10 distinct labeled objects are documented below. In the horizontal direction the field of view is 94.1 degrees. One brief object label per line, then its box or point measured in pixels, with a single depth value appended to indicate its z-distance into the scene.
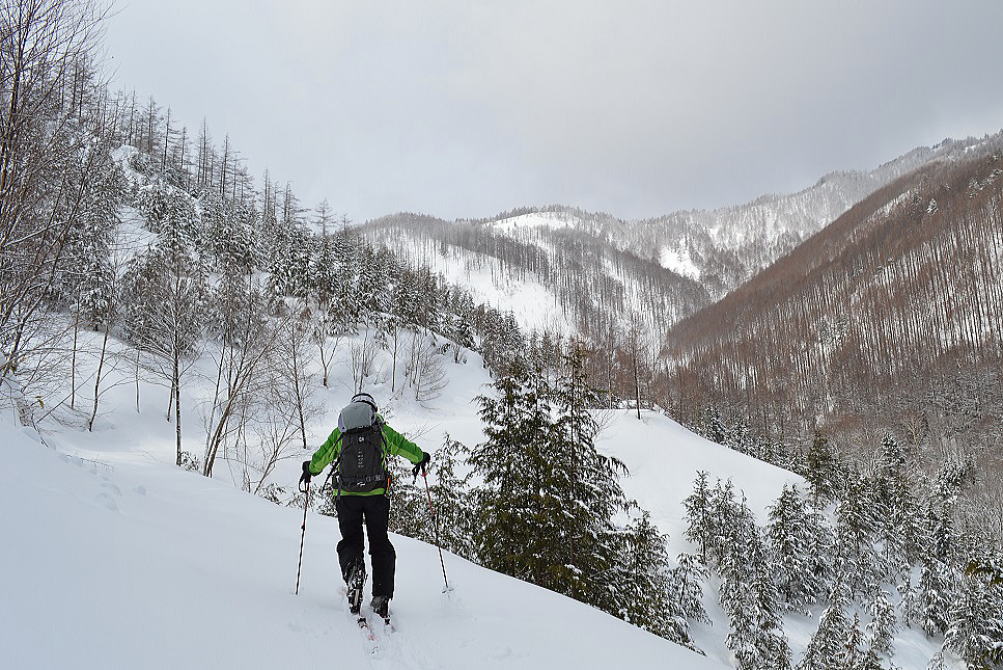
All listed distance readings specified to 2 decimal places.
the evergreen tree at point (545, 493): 9.84
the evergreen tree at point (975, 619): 19.38
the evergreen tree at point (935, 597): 23.61
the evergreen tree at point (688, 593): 19.72
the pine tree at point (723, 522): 23.45
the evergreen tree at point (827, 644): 15.78
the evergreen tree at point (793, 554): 24.23
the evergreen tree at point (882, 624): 17.91
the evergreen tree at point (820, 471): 29.66
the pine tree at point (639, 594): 10.02
